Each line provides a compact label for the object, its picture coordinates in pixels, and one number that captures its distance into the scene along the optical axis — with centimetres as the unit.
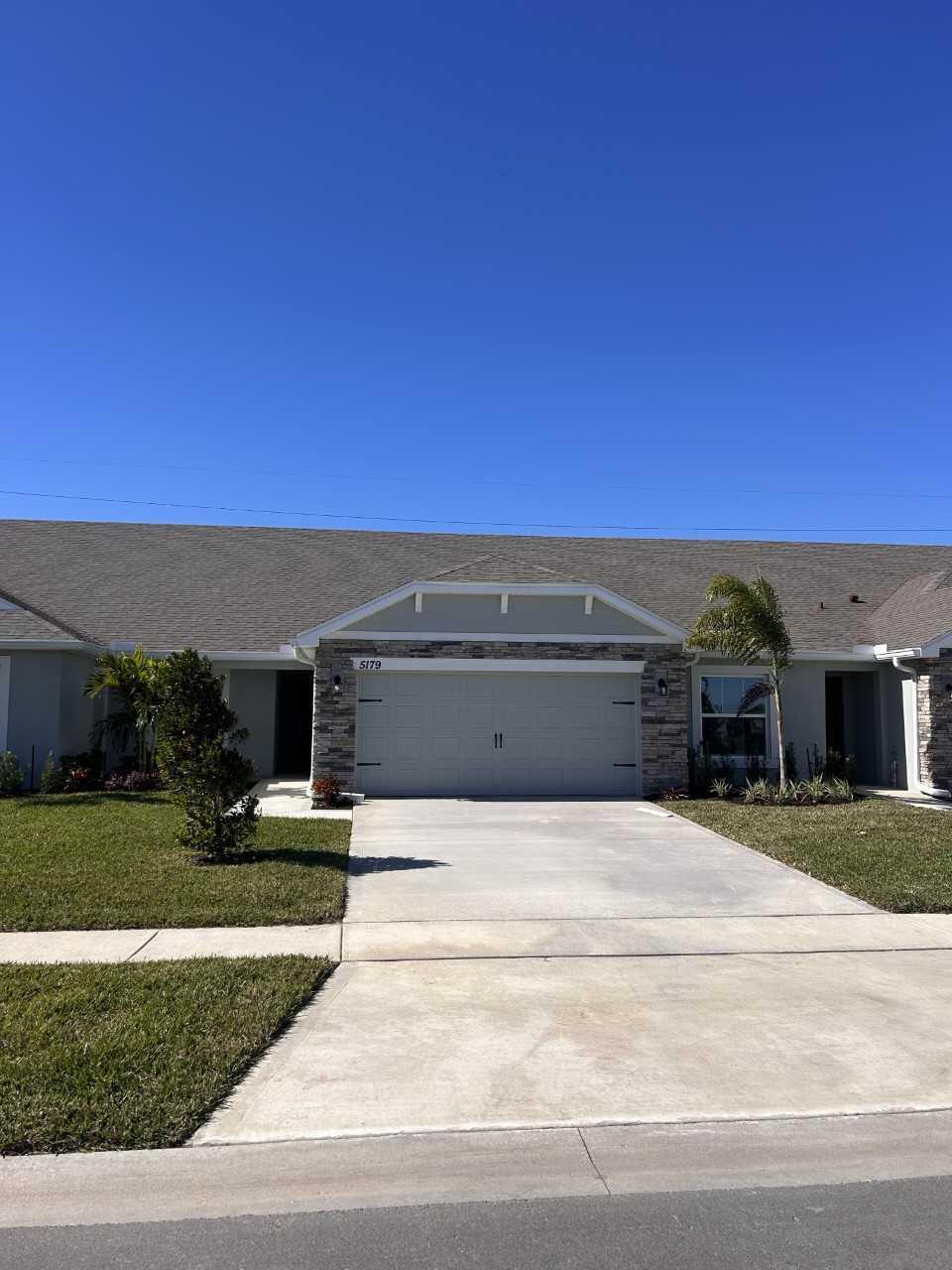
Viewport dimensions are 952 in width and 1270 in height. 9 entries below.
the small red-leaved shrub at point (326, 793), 1603
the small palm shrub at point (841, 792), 1633
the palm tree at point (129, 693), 1700
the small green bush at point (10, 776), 1630
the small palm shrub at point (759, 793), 1633
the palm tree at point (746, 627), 1683
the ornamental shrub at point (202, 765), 1066
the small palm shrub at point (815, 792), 1627
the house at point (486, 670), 1723
